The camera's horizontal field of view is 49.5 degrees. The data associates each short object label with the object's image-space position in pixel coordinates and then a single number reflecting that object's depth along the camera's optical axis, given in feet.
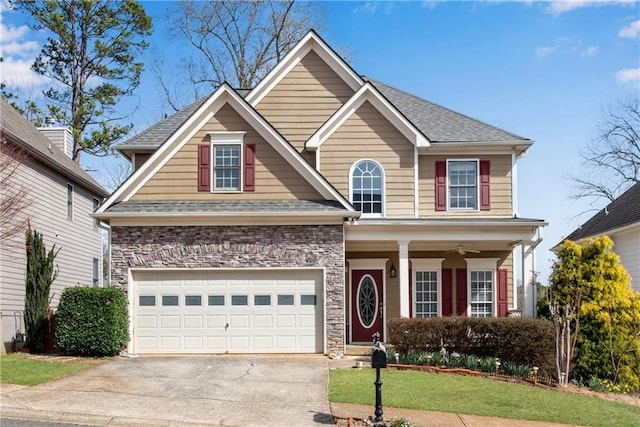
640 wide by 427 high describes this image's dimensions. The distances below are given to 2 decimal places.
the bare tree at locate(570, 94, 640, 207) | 114.21
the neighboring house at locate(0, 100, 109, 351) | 60.90
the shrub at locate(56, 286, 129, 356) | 52.31
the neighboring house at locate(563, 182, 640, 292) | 68.18
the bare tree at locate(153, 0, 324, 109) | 113.39
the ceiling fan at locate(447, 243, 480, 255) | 65.20
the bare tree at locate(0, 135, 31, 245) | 58.49
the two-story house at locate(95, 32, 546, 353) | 56.29
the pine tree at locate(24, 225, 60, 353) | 61.31
